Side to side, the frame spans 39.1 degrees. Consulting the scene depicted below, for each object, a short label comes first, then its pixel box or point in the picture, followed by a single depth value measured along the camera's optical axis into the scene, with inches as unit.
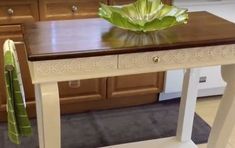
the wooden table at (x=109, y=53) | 47.5
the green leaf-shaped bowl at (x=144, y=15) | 52.4
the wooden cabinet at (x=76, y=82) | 75.0
